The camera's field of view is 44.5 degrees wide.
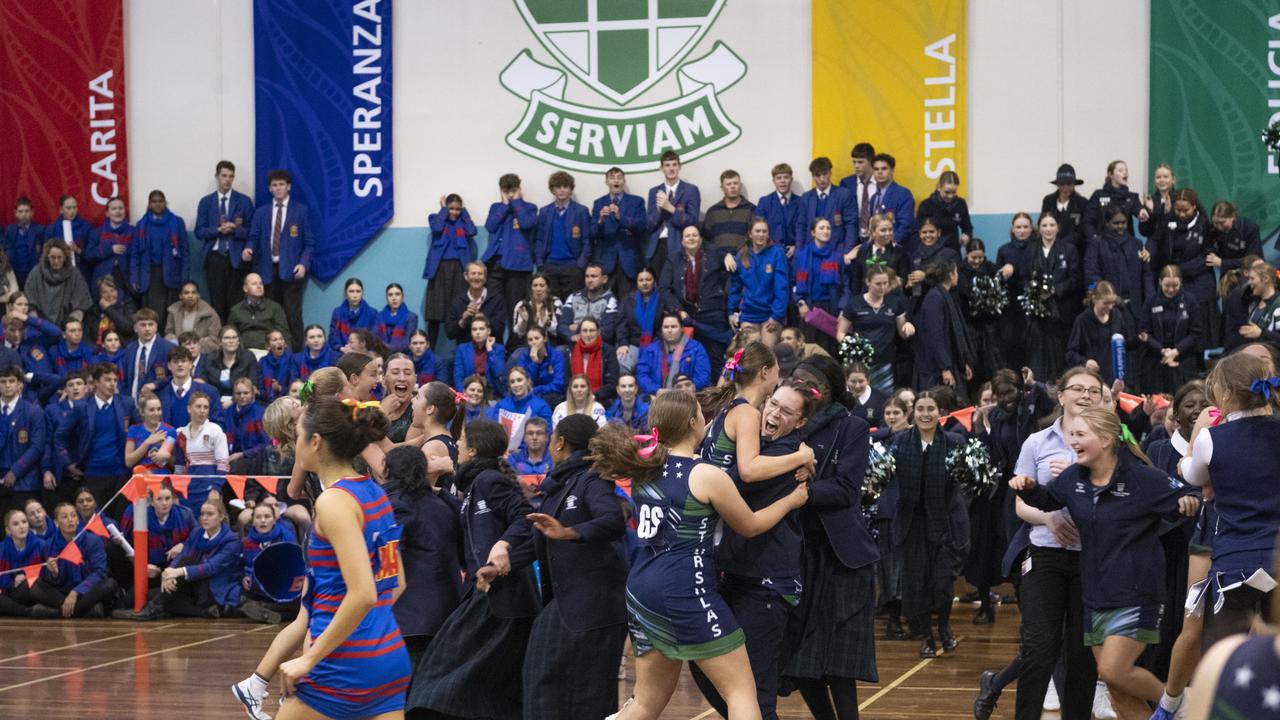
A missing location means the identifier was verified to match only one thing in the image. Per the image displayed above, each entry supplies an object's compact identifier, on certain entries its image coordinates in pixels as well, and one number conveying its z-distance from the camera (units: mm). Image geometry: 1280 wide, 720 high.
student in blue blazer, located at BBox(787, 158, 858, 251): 16297
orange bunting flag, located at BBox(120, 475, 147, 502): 13561
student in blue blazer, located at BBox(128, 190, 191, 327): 18656
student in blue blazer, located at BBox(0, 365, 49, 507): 15359
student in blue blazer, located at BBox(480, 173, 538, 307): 17859
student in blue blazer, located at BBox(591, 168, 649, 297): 17344
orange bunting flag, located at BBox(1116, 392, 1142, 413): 10294
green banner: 16484
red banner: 19703
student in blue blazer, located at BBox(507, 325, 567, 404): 15875
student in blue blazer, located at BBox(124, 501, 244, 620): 13516
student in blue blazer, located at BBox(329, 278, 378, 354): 17453
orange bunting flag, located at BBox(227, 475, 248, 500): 13820
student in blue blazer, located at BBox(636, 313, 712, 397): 15570
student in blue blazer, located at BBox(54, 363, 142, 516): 15500
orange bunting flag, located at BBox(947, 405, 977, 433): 12312
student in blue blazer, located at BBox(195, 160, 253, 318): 18734
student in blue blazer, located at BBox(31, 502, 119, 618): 13703
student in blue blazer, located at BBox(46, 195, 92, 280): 18781
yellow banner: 17344
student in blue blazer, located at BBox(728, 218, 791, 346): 15961
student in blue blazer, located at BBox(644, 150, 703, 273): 17141
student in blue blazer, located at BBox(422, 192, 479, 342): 18406
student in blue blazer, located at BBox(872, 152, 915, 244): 16266
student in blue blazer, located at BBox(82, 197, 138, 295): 18656
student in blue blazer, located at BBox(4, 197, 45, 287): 18797
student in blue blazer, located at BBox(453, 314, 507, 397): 16469
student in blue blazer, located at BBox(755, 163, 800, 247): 16781
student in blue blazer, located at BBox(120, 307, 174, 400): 16594
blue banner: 19141
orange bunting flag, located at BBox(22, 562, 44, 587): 13797
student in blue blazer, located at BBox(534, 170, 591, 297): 17594
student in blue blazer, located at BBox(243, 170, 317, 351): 18672
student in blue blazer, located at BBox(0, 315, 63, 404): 16375
